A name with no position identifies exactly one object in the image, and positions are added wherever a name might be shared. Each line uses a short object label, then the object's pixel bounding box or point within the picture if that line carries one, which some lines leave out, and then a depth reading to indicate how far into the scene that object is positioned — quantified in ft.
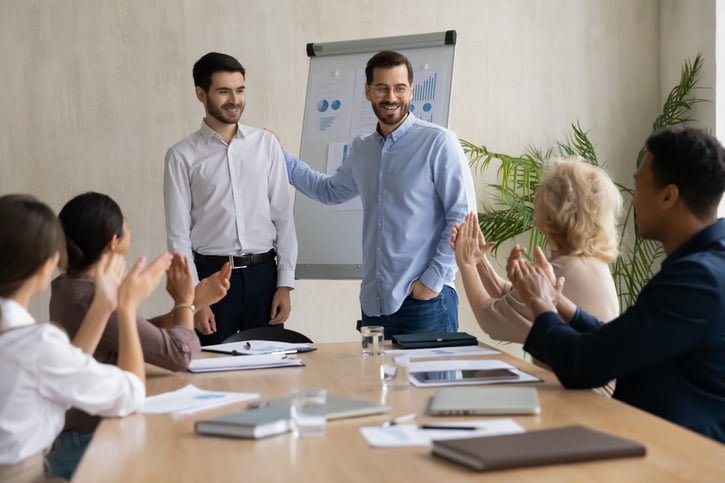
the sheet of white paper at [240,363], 9.46
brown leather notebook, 5.20
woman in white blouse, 6.49
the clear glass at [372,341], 9.99
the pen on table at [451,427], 6.20
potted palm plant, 18.19
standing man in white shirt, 14.42
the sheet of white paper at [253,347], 10.56
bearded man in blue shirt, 13.51
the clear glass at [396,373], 7.83
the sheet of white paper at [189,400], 7.31
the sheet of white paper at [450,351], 9.87
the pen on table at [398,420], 6.49
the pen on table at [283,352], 10.21
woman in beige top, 9.50
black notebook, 10.58
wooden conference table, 5.19
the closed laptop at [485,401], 6.64
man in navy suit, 6.92
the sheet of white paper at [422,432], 5.93
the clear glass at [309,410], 6.17
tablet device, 8.04
